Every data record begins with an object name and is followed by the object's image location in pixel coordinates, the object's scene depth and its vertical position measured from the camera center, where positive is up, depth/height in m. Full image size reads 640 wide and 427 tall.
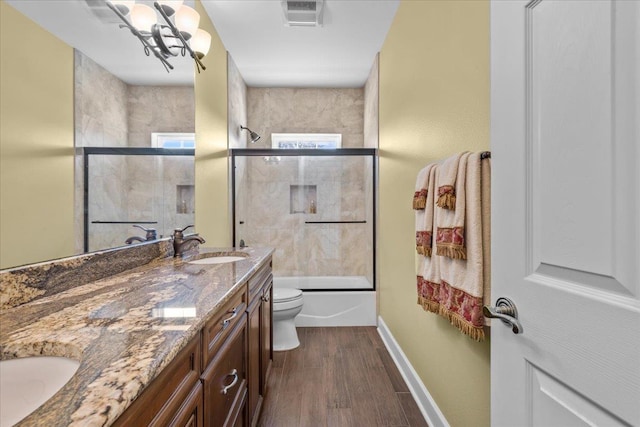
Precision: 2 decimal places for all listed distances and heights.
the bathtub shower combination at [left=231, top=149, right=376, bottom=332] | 3.42 -0.02
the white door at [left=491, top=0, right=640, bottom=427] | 0.46 +0.01
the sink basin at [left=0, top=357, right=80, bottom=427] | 0.58 -0.35
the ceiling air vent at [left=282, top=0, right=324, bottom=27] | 2.13 +1.52
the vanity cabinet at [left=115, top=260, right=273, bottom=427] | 0.58 -0.45
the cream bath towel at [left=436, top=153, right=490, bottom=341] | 0.99 -0.20
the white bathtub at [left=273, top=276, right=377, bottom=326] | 2.92 -0.97
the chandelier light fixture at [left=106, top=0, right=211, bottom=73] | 1.40 +1.01
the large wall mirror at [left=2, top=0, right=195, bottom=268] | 1.06 +0.40
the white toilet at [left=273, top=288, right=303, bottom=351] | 2.36 -0.88
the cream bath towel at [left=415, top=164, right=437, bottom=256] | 1.30 -0.03
